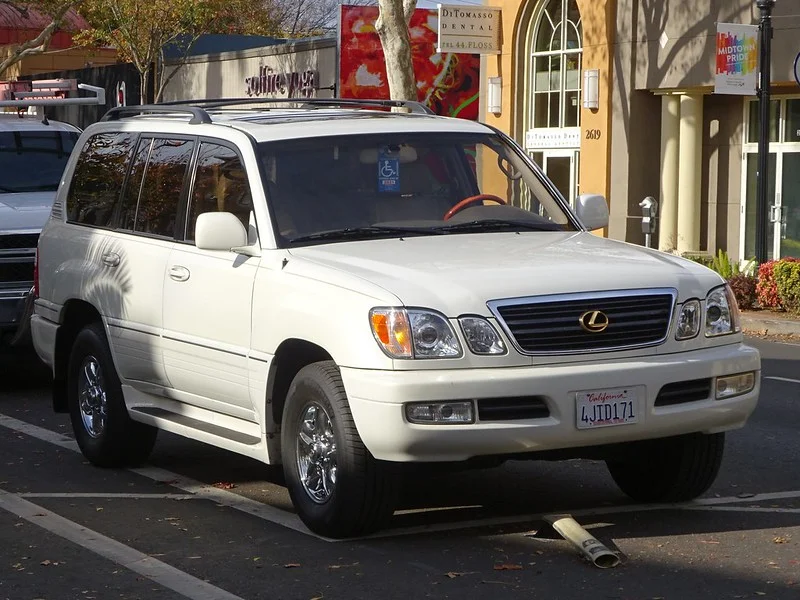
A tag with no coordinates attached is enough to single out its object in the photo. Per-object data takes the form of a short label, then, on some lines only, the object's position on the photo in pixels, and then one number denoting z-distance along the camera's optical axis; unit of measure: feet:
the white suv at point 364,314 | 20.88
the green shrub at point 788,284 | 59.77
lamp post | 66.59
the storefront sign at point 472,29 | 100.73
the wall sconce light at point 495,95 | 103.35
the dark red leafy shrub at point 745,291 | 62.64
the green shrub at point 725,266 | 67.80
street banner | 71.82
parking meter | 72.15
